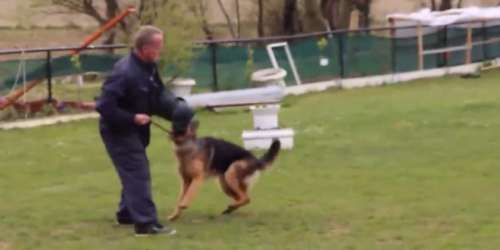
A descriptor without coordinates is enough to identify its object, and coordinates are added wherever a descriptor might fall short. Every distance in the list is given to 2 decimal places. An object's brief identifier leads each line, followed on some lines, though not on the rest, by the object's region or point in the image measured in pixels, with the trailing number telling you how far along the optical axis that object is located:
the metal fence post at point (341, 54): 28.58
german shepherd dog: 10.24
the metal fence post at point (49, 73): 22.01
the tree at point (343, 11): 39.75
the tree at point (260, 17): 40.47
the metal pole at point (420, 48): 30.81
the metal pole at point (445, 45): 31.59
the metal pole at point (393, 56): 30.06
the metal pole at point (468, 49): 32.19
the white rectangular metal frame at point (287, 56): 27.05
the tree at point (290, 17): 39.59
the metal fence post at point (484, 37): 32.94
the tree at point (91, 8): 37.31
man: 9.52
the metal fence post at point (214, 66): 25.19
